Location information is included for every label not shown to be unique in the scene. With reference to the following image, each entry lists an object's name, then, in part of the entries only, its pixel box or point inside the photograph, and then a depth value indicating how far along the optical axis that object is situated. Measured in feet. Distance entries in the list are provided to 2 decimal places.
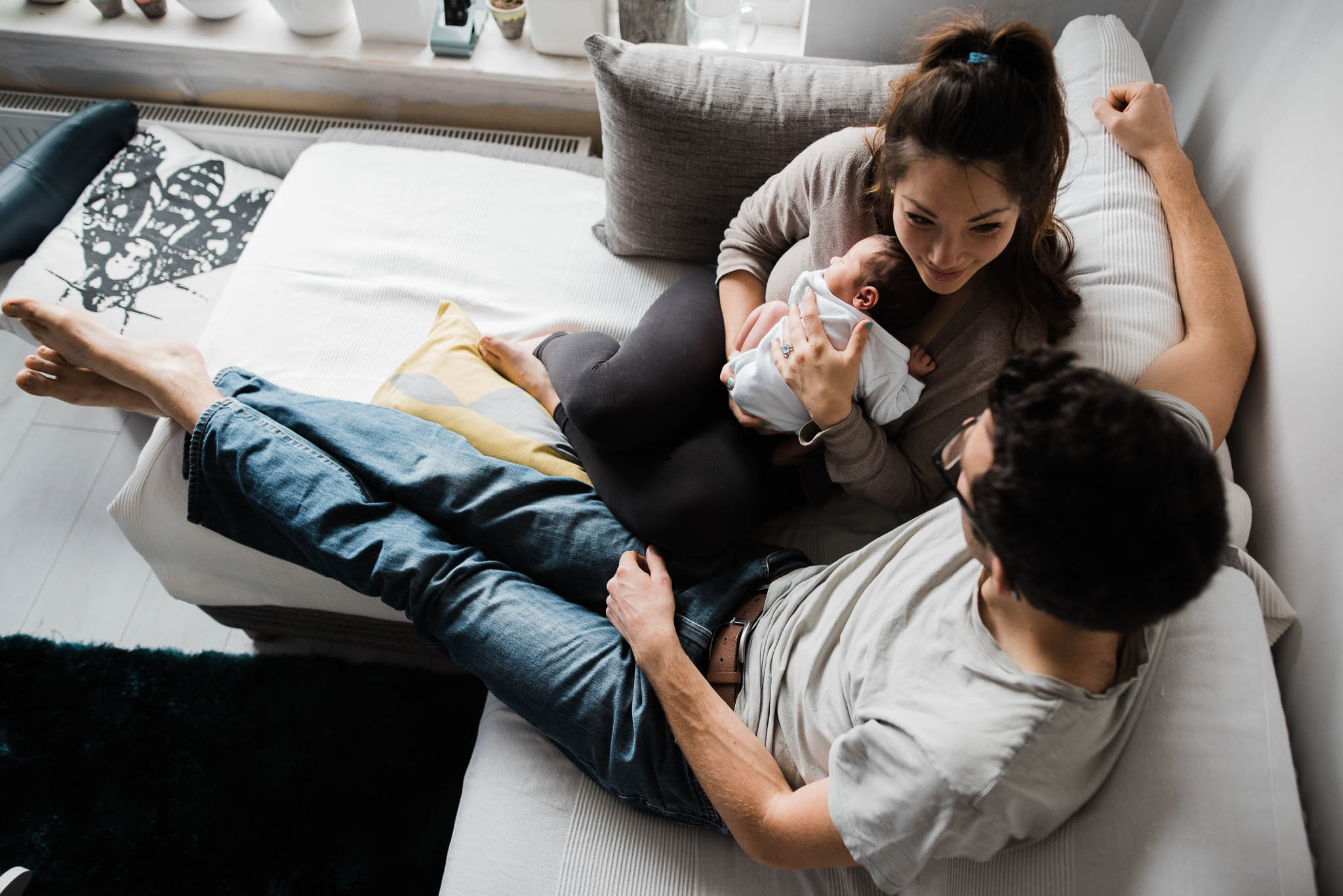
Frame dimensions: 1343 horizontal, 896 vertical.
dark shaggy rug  4.94
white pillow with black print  5.95
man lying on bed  2.30
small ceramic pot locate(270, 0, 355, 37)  6.39
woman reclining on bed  3.26
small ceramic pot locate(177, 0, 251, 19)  6.60
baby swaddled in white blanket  3.86
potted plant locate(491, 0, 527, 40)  6.50
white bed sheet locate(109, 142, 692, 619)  4.75
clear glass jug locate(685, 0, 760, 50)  6.07
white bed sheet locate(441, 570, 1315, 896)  2.59
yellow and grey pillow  4.61
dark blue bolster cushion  6.08
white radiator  6.91
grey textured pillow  4.70
